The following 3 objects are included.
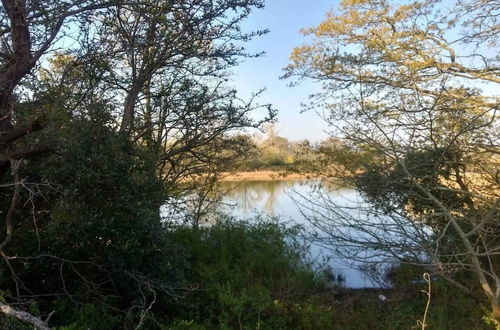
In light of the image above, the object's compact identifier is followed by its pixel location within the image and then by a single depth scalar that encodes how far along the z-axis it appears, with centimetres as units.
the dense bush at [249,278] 672
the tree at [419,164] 774
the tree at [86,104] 489
